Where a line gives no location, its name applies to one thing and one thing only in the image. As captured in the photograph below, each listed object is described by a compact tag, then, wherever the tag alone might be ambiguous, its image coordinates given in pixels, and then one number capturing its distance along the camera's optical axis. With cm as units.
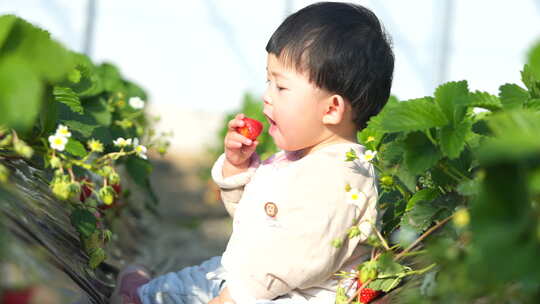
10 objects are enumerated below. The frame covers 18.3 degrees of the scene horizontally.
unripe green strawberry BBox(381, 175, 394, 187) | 191
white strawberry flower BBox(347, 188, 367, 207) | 191
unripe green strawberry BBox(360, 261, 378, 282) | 184
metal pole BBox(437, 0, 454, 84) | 943
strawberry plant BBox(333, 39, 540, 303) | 151
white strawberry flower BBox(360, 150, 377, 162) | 191
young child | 193
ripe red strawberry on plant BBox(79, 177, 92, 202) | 210
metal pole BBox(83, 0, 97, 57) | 866
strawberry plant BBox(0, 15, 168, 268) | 158
